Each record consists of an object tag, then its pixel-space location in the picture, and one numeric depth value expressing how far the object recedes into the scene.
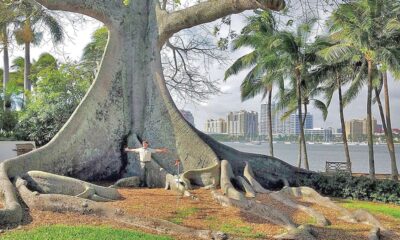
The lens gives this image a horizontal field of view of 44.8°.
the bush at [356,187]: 16.38
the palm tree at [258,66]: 28.92
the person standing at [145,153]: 12.57
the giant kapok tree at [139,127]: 13.09
